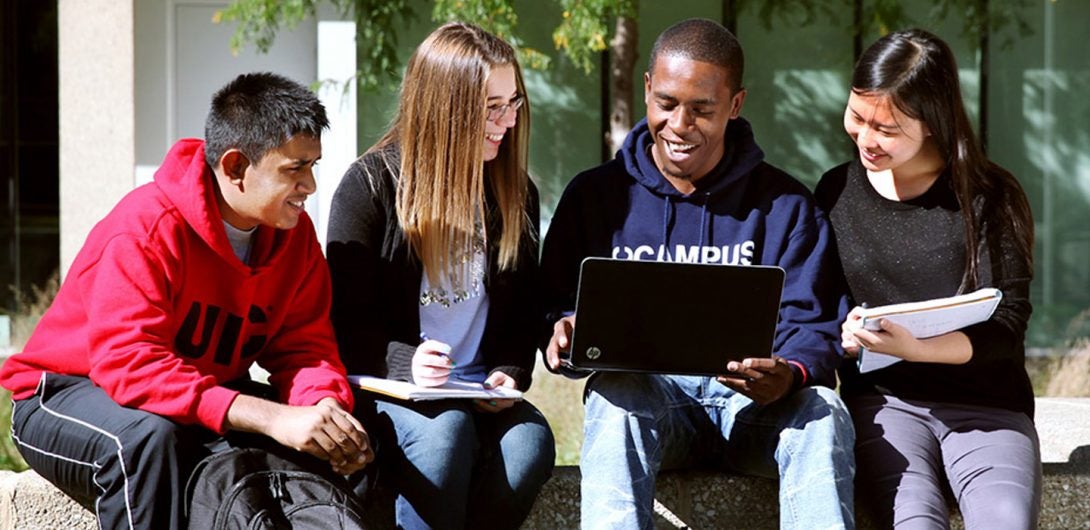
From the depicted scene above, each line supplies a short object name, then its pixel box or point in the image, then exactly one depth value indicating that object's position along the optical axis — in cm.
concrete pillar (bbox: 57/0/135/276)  955
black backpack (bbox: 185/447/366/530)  301
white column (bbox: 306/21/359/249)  937
